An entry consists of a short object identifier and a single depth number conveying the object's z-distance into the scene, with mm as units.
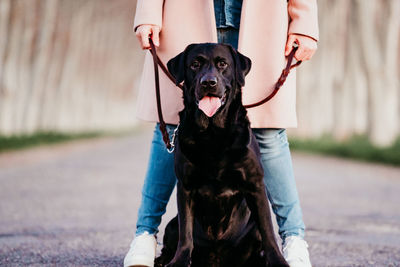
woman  3834
